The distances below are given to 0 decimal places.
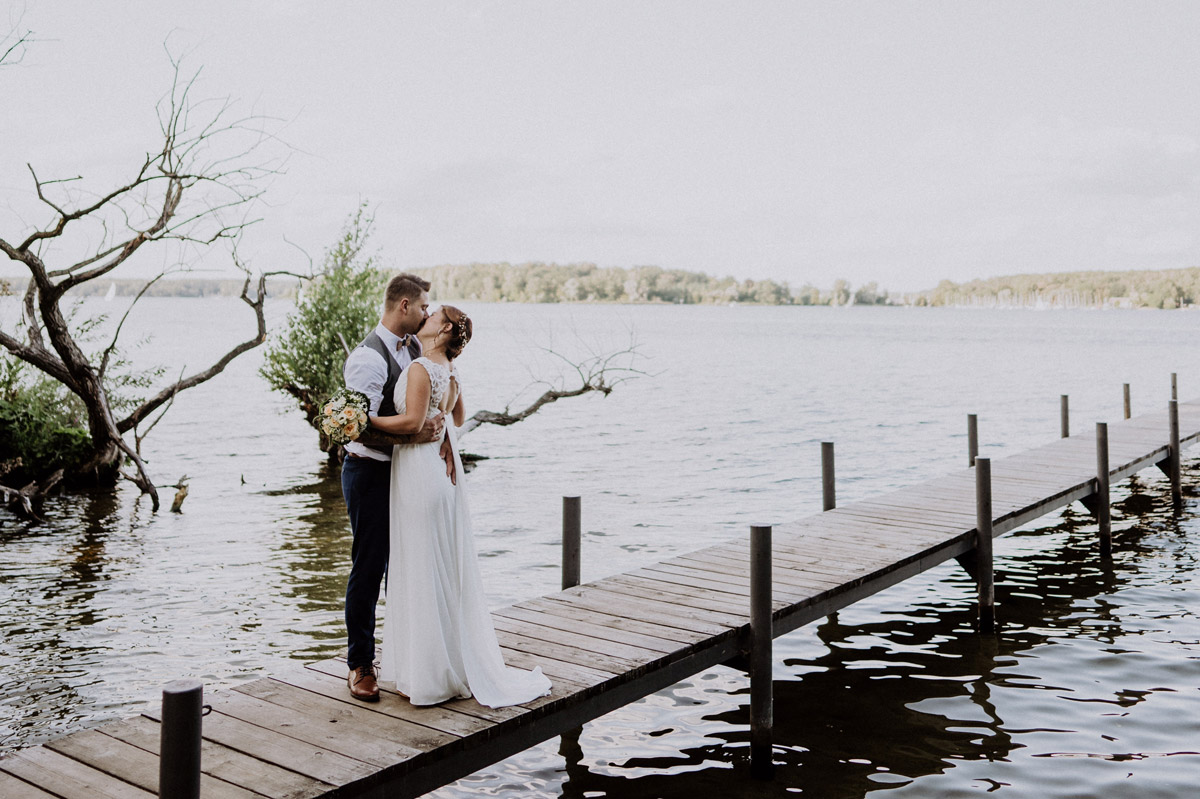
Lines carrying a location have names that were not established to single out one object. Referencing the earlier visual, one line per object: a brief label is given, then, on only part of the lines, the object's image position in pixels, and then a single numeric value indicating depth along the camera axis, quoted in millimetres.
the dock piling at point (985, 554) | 9659
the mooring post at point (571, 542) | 7809
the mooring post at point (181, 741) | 3584
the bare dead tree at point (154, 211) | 13266
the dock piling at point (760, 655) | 6703
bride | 5016
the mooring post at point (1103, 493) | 12766
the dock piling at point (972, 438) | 16922
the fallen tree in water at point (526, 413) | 20328
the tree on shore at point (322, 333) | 20219
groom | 5184
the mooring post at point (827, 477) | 11727
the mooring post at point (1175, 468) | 15766
